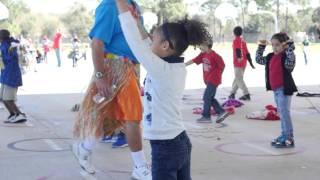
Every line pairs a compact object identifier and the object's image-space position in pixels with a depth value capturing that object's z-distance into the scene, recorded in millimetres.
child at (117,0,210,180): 3758
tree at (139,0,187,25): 65750
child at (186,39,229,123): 10461
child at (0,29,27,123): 10180
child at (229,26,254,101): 14266
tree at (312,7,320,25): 72438
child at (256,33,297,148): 7833
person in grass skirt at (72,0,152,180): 5859
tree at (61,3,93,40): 88069
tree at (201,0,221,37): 81988
